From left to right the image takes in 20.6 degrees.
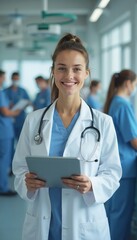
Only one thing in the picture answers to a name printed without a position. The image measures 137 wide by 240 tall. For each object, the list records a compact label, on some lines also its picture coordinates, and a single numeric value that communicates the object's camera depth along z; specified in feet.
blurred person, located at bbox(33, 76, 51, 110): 18.24
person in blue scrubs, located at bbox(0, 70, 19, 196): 12.30
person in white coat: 4.59
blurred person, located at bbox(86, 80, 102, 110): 18.09
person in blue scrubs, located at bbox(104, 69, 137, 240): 7.54
